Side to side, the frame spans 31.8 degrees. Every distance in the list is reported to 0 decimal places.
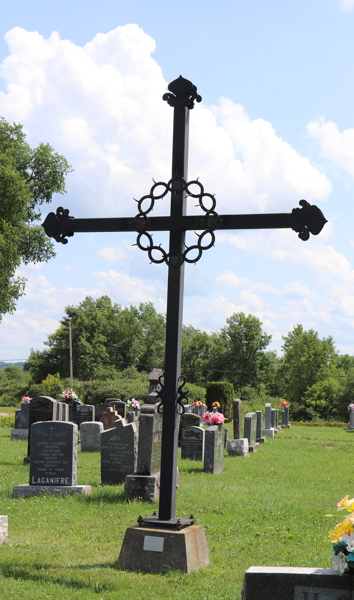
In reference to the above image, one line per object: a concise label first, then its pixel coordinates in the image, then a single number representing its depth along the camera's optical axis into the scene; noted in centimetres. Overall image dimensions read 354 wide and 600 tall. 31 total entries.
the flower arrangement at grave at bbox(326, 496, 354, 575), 368
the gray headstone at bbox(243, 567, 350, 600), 369
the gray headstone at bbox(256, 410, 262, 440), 2499
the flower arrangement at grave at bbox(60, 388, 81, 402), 2545
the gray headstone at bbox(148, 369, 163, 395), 1190
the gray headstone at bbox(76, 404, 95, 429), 2380
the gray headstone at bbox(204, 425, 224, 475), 1432
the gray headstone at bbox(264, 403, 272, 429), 2877
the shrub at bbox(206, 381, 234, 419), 3609
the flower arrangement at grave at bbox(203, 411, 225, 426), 1588
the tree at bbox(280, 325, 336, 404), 6333
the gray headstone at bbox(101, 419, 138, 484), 1205
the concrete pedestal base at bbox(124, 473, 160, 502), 1026
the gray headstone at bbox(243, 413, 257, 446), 1986
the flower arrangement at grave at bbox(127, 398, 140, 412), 2472
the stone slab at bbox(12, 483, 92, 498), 1045
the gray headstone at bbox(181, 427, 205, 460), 1672
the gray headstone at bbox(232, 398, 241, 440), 1976
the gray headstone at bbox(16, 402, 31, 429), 2364
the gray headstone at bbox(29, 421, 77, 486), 1077
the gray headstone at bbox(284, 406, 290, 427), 3531
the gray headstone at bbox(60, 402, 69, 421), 1875
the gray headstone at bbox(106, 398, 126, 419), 2612
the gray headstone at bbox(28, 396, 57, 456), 1666
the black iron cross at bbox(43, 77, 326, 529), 580
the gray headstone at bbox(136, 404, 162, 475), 1073
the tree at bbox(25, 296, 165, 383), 6206
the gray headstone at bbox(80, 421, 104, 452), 1842
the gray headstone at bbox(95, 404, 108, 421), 2791
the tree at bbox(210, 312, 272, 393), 7044
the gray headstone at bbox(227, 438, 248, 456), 1848
